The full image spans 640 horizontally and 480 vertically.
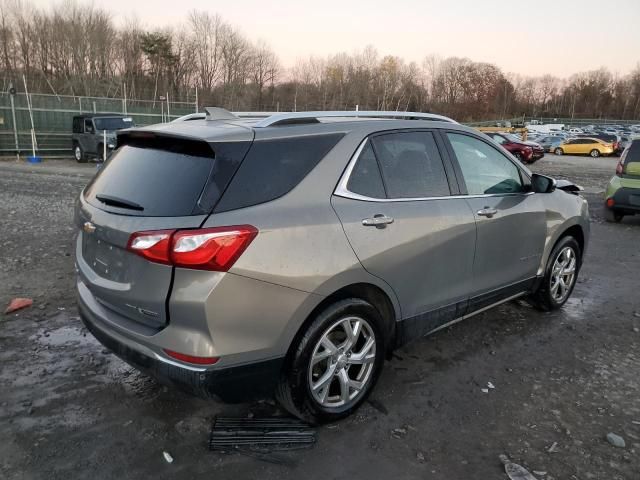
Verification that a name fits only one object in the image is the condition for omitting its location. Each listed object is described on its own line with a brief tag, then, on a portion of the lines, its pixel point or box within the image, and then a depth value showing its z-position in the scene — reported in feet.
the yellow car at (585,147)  119.34
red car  85.46
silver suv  7.79
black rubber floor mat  9.05
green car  30.73
